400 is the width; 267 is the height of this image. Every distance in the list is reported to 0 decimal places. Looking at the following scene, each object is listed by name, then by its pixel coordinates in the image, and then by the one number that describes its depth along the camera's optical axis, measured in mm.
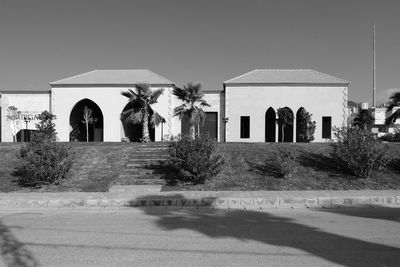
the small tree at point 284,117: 34625
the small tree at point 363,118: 52562
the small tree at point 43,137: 14099
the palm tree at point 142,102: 29859
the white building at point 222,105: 35688
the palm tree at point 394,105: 30352
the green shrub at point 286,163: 13406
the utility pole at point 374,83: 61675
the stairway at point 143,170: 12977
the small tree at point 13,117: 37094
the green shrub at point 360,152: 13281
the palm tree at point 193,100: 30922
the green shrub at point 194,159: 12945
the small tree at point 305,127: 34031
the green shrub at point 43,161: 12930
